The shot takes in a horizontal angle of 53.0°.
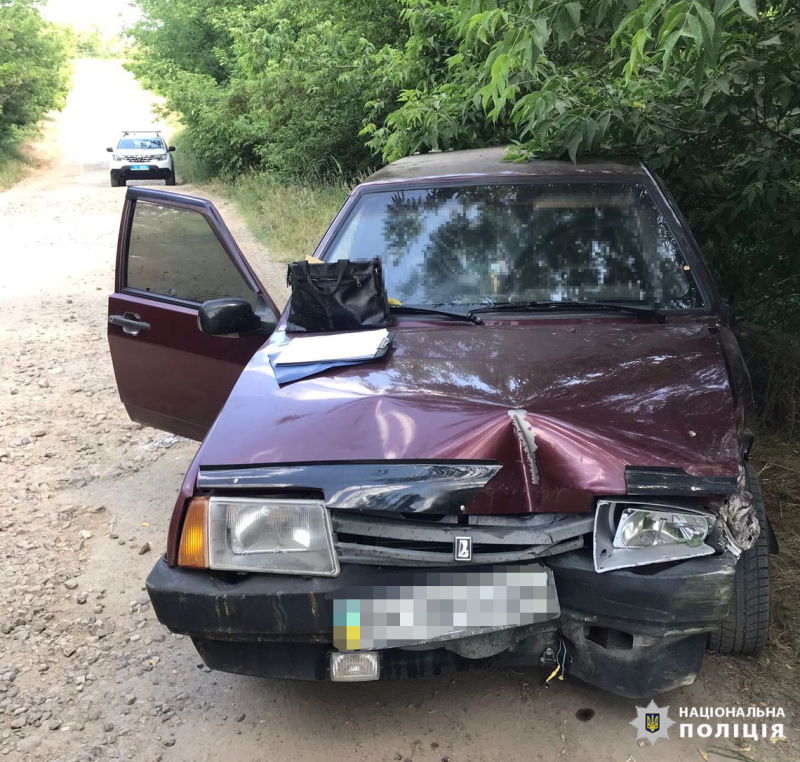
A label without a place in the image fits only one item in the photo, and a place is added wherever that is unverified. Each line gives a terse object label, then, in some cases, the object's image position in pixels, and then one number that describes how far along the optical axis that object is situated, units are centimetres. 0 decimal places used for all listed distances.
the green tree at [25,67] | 3288
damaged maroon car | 213
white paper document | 286
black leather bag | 315
